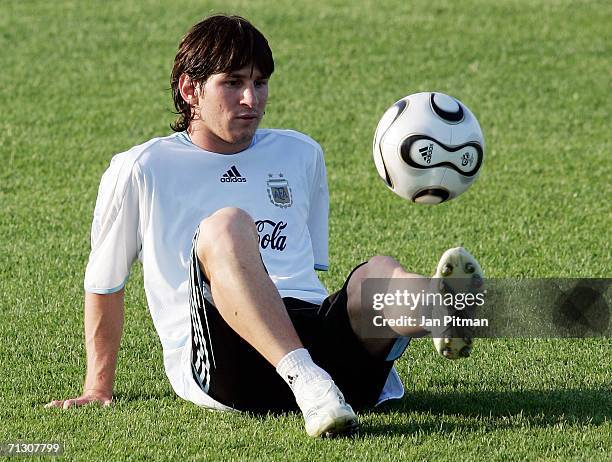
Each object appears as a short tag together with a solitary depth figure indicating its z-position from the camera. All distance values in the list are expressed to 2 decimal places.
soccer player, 9.37
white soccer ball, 10.75
